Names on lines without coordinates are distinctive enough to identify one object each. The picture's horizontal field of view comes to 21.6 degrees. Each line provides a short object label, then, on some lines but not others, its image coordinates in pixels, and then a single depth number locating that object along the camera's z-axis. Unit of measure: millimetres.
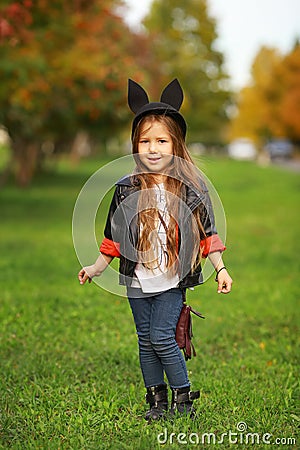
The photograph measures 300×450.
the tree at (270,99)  44344
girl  4109
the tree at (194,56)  58938
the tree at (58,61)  13164
